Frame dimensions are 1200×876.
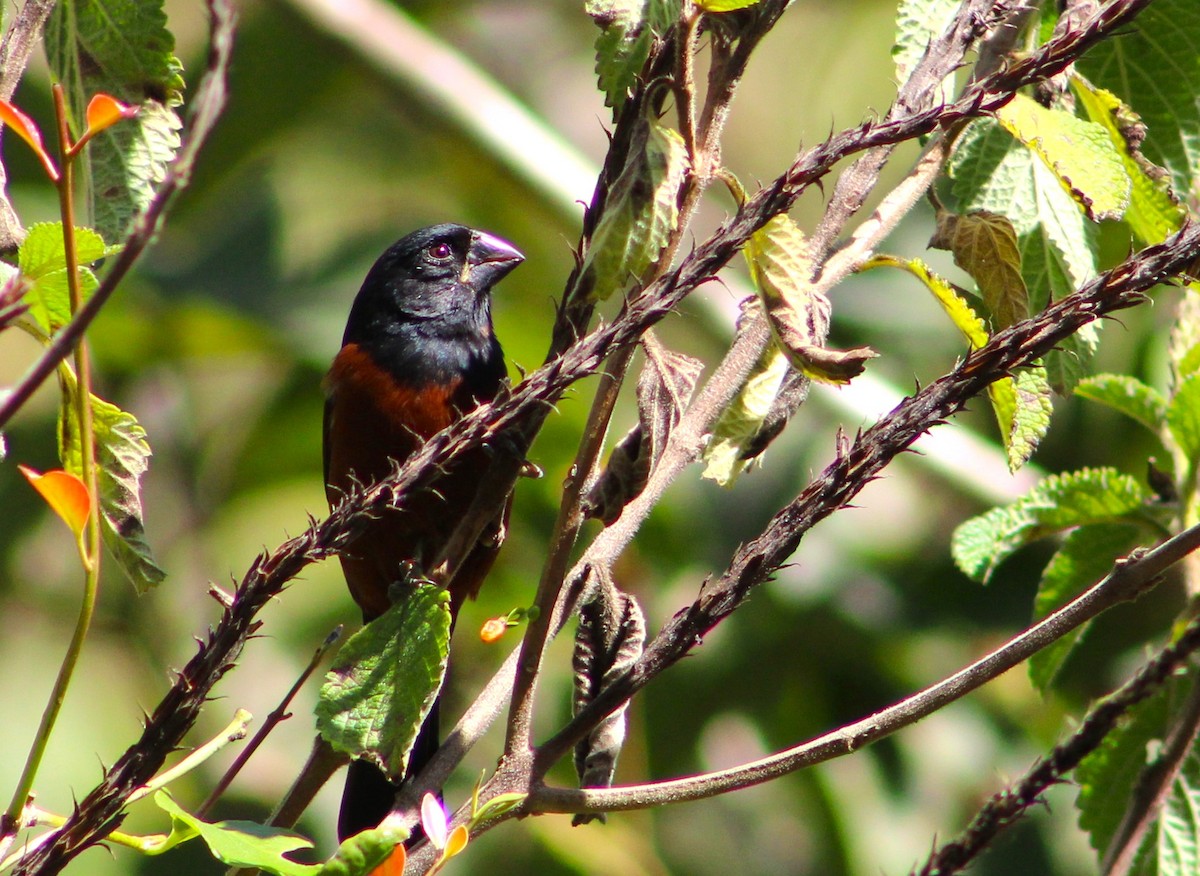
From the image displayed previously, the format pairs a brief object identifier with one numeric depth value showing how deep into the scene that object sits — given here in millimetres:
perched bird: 3923
